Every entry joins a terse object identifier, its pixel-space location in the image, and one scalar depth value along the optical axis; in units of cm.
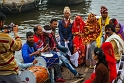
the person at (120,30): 777
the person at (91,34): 797
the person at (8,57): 444
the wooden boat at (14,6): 1991
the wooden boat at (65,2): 2434
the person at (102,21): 801
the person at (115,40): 653
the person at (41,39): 692
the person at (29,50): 638
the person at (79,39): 802
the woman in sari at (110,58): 565
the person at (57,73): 679
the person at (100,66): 493
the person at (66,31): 809
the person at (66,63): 702
